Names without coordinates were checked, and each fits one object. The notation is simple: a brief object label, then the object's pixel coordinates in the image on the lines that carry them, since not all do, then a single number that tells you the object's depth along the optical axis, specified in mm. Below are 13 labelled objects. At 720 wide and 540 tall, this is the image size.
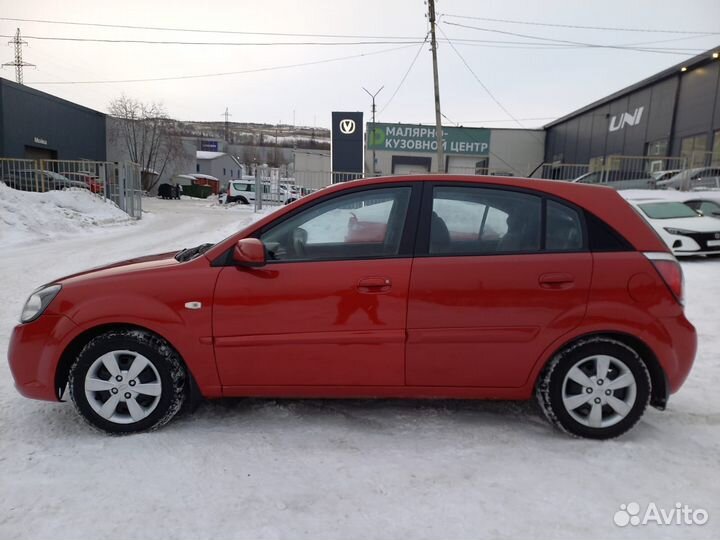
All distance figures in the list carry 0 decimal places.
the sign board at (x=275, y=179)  20297
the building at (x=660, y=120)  19891
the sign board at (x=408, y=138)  32125
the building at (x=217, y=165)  74438
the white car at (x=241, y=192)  33512
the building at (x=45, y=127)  28312
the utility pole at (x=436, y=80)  18875
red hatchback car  2766
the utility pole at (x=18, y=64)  56188
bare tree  46469
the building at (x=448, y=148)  32219
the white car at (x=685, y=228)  9609
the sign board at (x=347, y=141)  24984
